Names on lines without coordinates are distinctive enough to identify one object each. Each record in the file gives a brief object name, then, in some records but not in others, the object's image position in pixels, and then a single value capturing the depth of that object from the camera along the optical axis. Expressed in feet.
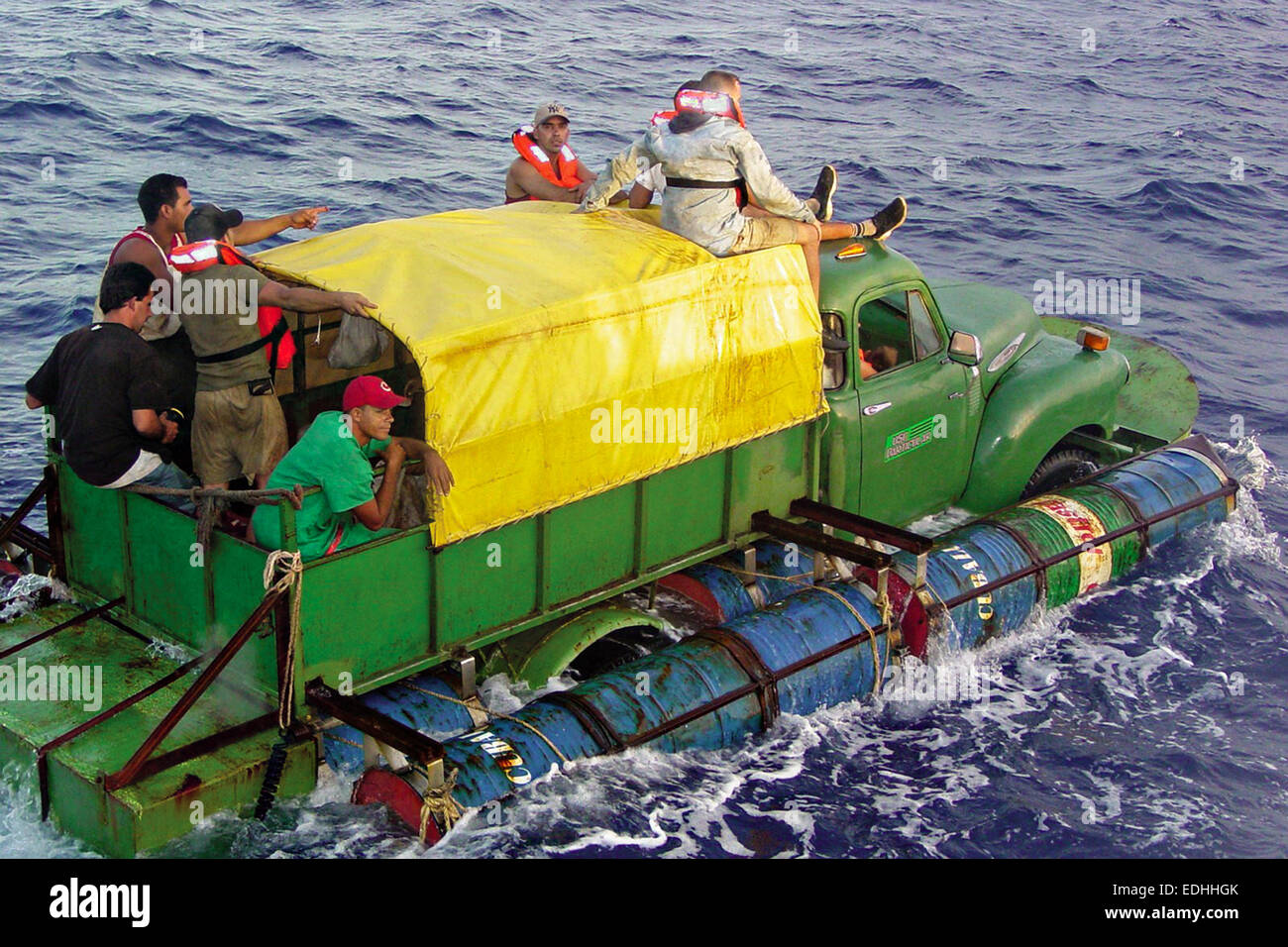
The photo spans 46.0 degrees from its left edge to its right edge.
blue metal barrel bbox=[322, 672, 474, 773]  26.16
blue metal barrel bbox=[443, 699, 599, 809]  25.11
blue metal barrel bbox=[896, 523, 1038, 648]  32.42
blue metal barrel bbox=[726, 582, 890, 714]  29.55
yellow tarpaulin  25.39
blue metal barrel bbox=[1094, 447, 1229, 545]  36.73
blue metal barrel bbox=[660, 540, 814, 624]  31.17
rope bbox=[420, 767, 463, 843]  23.88
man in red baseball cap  24.45
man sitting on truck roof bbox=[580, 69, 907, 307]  30.22
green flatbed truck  24.00
